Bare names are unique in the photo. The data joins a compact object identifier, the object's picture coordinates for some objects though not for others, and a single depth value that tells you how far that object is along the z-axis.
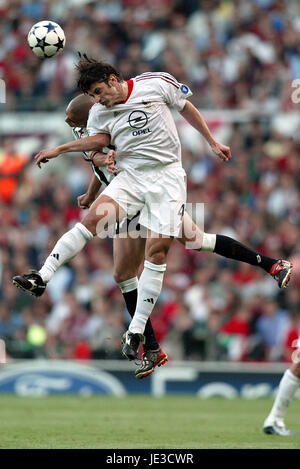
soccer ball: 19.59
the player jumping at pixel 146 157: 19.25
